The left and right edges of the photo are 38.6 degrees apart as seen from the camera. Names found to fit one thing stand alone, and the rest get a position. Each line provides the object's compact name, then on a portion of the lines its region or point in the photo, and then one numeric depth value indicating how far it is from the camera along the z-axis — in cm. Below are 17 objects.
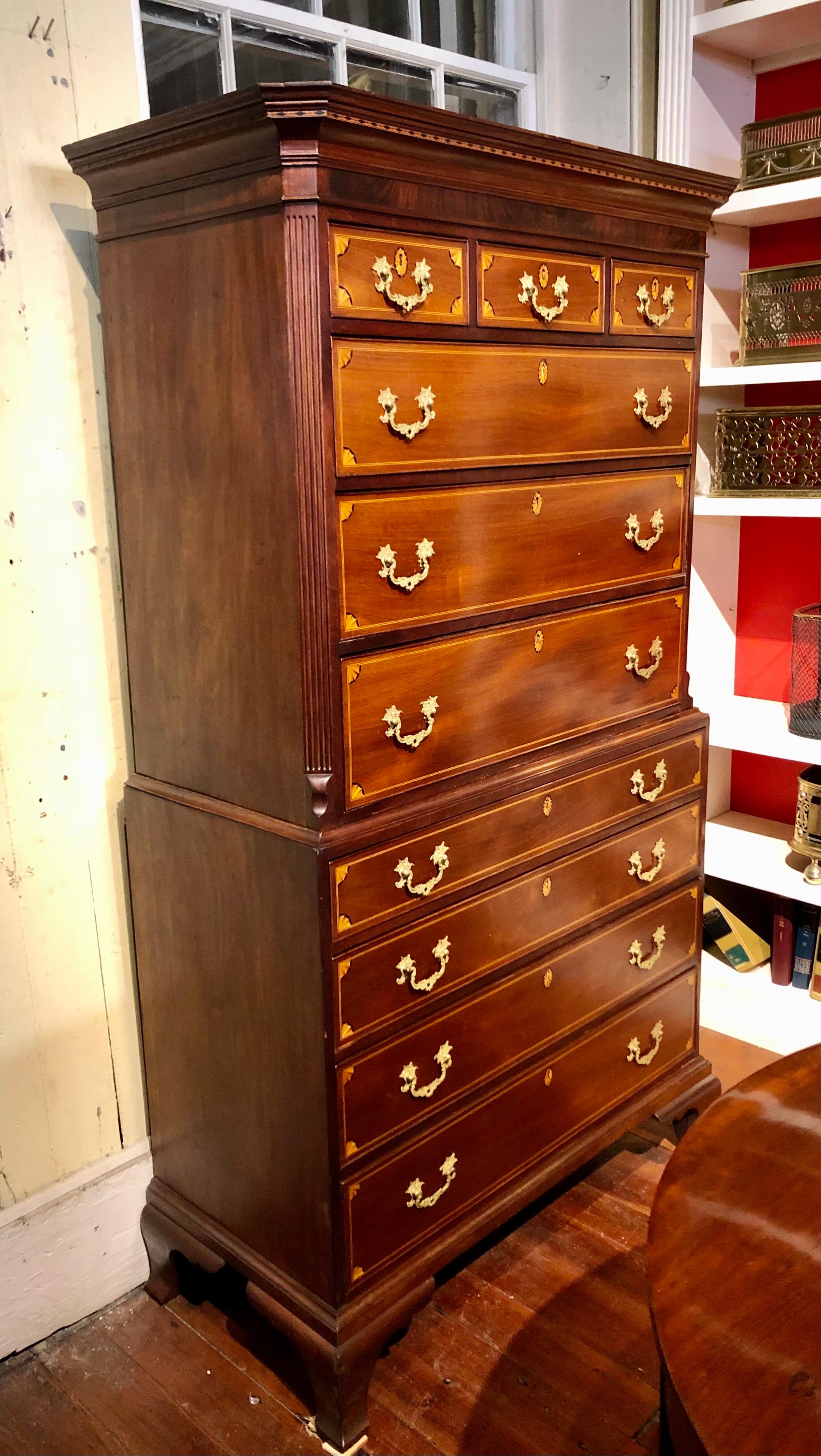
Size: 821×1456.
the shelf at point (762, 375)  250
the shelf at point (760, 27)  247
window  205
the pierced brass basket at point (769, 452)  260
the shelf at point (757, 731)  264
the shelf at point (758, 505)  254
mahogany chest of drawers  157
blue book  285
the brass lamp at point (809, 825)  268
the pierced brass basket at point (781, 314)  254
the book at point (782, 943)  288
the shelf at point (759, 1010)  278
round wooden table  86
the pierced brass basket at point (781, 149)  249
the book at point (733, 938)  297
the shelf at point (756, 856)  273
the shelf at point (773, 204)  247
